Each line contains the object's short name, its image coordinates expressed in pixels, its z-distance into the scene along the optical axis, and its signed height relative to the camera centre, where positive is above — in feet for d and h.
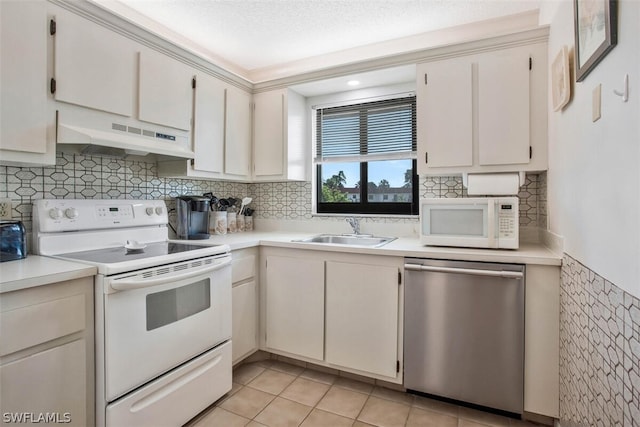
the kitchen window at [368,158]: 8.63 +1.56
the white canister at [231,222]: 9.20 -0.24
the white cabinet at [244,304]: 7.11 -2.06
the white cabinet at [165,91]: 6.28 +2.54
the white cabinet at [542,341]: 5.36 -2.12
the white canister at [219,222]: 8.61 -0.22
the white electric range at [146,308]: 4.47 -1.50
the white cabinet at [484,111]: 6.27 +2.11
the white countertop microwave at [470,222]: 5.96 -0.15
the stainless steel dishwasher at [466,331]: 5.55 -2.11
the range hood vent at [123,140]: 5.04 +1.29
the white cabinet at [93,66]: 5.07 +2.50
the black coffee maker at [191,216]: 7.44 -0.05
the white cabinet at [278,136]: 8.86 +2.17
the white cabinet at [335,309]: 6.45 -2.05
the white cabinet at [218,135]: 7.48 +2.01
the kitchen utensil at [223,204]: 9.11 +0.28
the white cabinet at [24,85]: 4.46 +1.84
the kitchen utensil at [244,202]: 9.55 +0.34
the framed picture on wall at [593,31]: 2.95 +1.88
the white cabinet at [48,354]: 3.72 -1.75
